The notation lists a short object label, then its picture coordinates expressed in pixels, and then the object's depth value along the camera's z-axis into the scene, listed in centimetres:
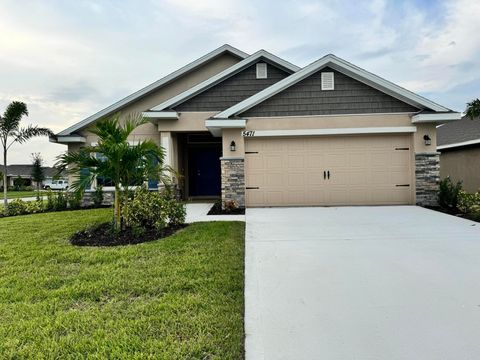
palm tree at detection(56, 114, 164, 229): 664
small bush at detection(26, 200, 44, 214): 1182
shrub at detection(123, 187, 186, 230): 699
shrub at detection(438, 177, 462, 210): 952
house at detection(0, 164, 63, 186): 4967
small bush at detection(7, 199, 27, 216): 1170
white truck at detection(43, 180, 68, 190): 4191
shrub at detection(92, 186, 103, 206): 1253
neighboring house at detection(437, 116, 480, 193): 1470
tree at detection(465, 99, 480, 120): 878
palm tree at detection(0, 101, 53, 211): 1246
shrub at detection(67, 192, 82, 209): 1202
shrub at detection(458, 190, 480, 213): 857
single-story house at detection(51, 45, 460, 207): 1009
